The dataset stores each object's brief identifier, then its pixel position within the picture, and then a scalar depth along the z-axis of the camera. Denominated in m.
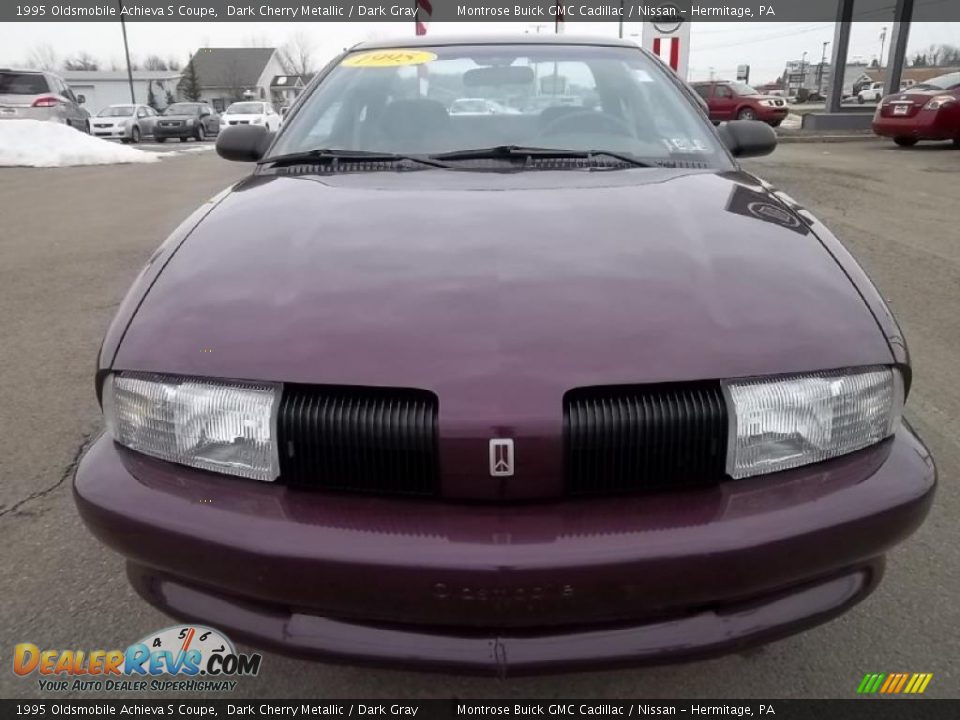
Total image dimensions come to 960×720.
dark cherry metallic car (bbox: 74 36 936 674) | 1.34
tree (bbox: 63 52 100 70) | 89.62
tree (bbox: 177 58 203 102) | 60.47
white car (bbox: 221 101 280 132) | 23.92
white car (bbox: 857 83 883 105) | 45.24
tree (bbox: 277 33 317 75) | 78.71
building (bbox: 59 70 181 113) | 63.56
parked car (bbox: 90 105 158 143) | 25.23
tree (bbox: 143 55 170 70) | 94.82
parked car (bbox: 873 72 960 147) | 13.98
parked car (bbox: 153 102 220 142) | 26.05
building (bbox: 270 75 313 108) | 68.68
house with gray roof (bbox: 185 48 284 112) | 68.38
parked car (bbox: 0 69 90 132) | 15.30
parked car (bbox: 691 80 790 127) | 23.19
